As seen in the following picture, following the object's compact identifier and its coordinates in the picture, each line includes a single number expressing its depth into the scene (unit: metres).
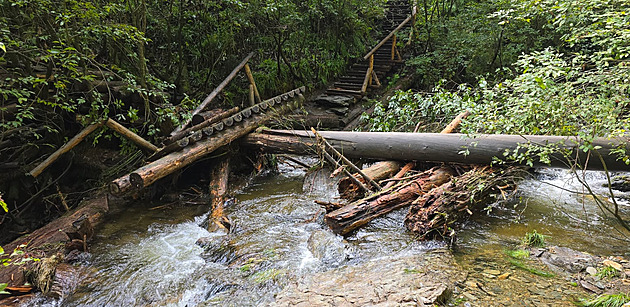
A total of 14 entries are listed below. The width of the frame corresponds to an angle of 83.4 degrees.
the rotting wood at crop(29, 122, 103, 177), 5.69
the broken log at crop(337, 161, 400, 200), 5.91
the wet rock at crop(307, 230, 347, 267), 4.30
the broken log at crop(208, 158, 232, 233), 5.61
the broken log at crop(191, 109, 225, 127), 7.34
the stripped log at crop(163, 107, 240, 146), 6.63
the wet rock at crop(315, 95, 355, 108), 11.20
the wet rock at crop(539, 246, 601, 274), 3.68
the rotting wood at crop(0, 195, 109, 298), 4.10
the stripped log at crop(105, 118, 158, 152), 5.98
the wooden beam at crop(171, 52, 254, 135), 6.98
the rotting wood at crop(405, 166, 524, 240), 4.55
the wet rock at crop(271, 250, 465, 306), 3.17
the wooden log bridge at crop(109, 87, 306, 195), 5.30
